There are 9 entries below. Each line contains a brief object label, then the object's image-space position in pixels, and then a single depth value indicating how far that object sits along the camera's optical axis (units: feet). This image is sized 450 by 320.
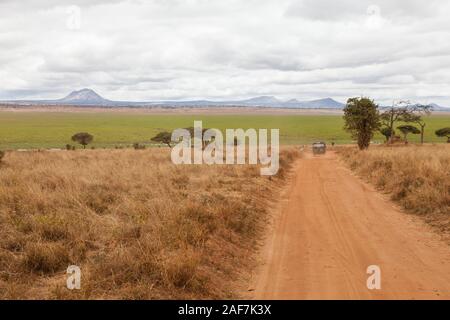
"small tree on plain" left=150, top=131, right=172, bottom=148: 184.24
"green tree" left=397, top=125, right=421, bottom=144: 188.77
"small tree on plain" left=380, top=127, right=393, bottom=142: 190.44
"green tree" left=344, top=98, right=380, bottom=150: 128.88
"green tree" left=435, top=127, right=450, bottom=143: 203.82
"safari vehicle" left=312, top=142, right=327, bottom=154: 130.82
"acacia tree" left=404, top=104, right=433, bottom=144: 151.28
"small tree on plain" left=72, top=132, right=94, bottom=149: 194.39
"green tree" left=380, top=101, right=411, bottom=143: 151.84
